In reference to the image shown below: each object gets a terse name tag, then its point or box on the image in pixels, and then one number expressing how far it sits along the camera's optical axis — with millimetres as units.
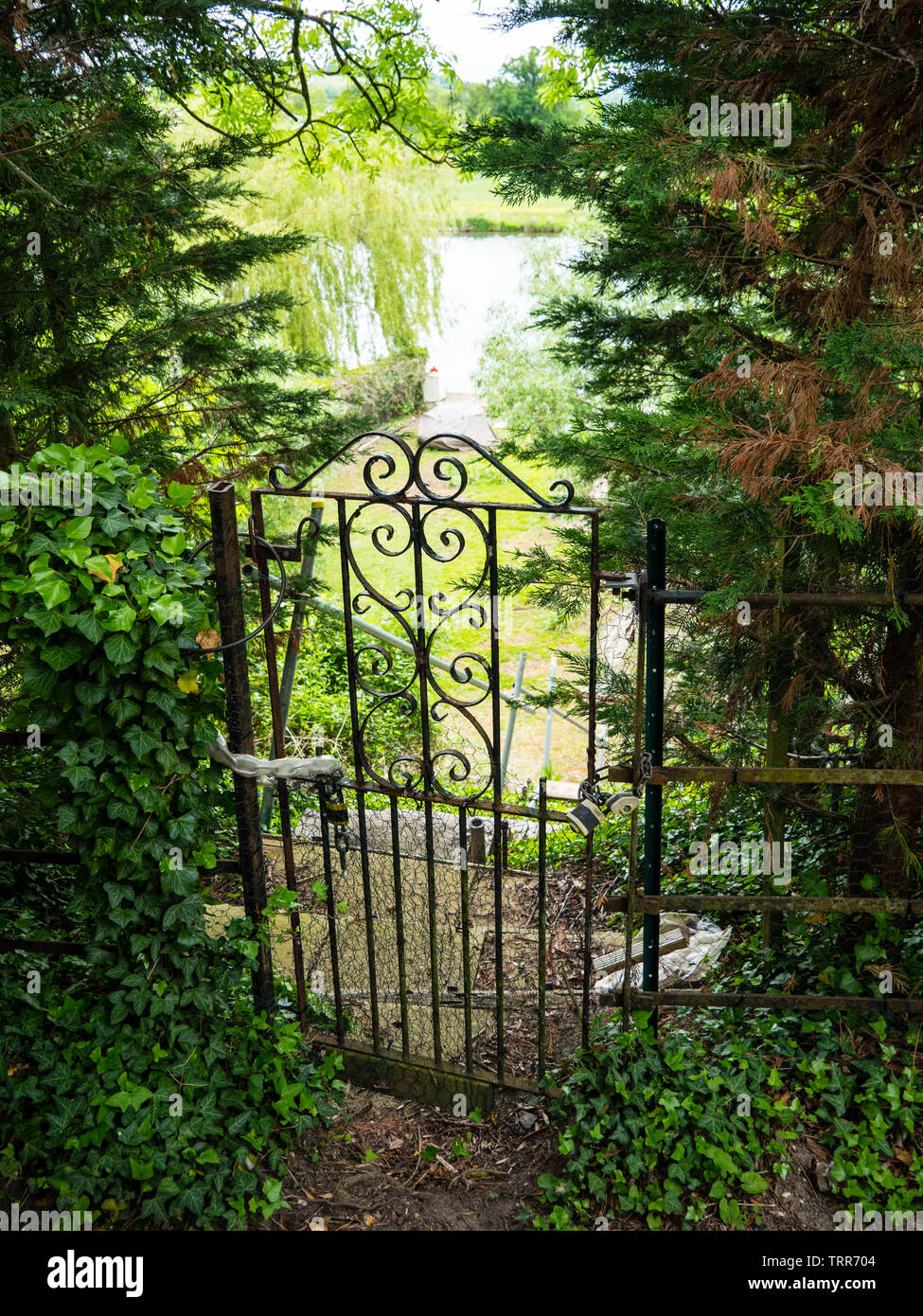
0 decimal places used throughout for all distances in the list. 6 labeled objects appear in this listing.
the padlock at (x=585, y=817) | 2703
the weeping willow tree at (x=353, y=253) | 11734
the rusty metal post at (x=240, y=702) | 2807
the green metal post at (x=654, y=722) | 2699
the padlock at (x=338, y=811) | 3047
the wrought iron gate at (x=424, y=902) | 2770
